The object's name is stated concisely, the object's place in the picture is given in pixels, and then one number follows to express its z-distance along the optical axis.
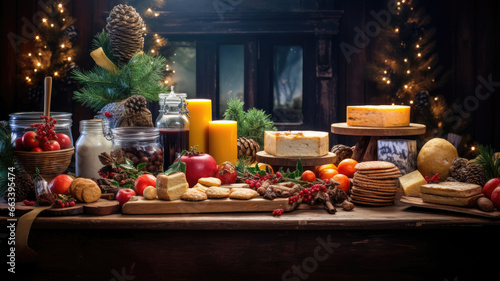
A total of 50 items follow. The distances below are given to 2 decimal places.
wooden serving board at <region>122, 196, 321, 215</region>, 1.58
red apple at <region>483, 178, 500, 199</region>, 1.59
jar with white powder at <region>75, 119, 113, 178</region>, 1.92
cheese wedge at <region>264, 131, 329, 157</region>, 1.97
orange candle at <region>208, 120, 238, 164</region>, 2.06
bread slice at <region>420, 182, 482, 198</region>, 1.56
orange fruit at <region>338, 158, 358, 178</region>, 2.00
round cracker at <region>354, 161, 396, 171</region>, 1.66
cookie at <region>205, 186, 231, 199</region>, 1.61
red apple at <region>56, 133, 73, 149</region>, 1.84
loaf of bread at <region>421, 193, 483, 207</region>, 1.57
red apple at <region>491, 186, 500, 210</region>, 1.55
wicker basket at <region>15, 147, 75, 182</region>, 1.74
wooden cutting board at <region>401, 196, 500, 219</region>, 1.52
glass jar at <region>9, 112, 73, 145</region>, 1.90
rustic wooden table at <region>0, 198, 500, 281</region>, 1.54
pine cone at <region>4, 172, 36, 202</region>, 1.66
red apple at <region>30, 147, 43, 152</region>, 1.75
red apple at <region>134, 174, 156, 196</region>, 1.68
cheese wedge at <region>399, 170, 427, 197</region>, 1.72
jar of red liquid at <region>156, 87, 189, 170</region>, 1.97
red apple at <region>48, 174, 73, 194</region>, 1.64
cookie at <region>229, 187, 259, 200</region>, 1.60
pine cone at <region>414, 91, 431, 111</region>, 4.19
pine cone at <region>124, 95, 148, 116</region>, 2.07
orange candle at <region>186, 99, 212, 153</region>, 2.07
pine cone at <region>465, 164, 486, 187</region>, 1.70
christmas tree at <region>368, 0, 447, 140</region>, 4.27
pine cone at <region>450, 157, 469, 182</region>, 1.75
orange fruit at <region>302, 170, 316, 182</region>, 1.79
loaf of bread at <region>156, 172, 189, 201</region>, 1.57
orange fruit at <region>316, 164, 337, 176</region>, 2.00
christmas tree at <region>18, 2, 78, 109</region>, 4.33
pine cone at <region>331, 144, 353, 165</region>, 2.30
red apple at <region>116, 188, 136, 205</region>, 1.64
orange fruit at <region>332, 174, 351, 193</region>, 1.81
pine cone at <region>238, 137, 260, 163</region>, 2.31
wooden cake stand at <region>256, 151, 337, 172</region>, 1.93
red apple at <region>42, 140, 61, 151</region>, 1.77
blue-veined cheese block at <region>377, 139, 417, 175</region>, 1.95
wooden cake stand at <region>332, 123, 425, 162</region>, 2.18
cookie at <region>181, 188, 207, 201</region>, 1.58
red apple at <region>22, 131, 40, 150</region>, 1.74
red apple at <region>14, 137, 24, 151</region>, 1.75
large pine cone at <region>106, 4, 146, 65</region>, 2.52
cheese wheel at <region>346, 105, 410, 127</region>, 2.29
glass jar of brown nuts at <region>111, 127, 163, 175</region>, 1.88
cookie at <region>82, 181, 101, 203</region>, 1.61
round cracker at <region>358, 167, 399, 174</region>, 1.66
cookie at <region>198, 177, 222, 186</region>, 1.72
